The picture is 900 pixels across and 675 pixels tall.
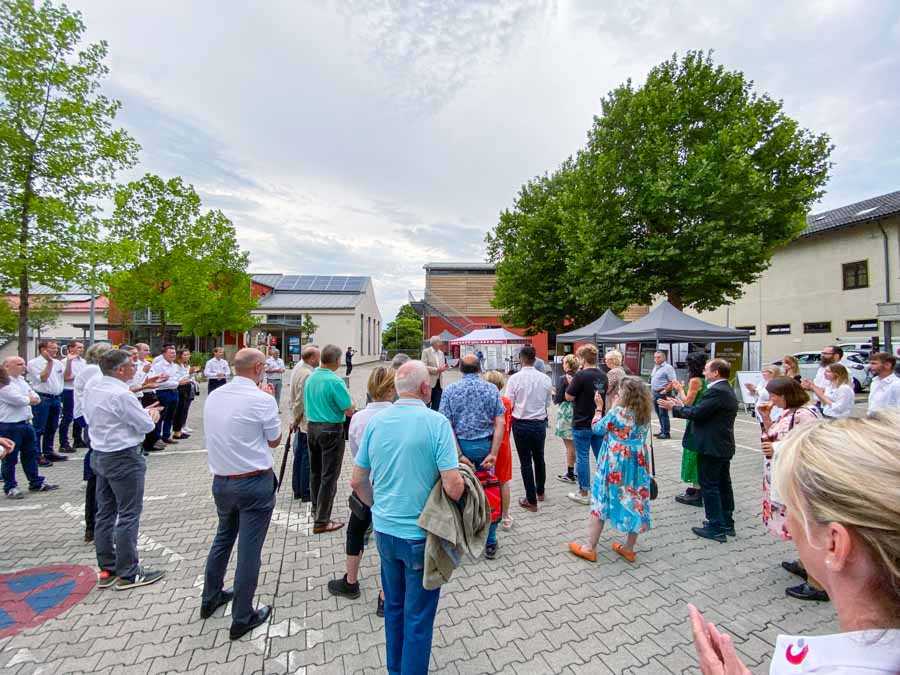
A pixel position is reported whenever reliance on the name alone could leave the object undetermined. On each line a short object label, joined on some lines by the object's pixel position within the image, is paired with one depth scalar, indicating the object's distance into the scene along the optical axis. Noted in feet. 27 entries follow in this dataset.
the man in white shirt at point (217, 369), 31.58
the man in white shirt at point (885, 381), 18.29
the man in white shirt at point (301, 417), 16.72
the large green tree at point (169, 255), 57.67
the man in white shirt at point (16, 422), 16.65
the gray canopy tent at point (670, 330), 37.95
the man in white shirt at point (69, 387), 24.82
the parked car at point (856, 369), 53.06
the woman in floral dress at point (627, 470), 12.27
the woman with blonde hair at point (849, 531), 2.58
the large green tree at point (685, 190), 47.16
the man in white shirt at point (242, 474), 9.29
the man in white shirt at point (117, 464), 10.92
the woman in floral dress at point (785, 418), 11.19
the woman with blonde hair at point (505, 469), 13.87
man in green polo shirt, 13.75
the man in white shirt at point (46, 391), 21.86
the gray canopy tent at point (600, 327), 49.22
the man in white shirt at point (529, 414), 16.05
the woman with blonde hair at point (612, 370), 20.03
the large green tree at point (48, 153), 27.22
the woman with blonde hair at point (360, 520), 10.34
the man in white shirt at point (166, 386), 26.35
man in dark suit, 13.74
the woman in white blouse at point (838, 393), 18.83
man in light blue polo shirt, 7.28
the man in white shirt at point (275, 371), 36.55
